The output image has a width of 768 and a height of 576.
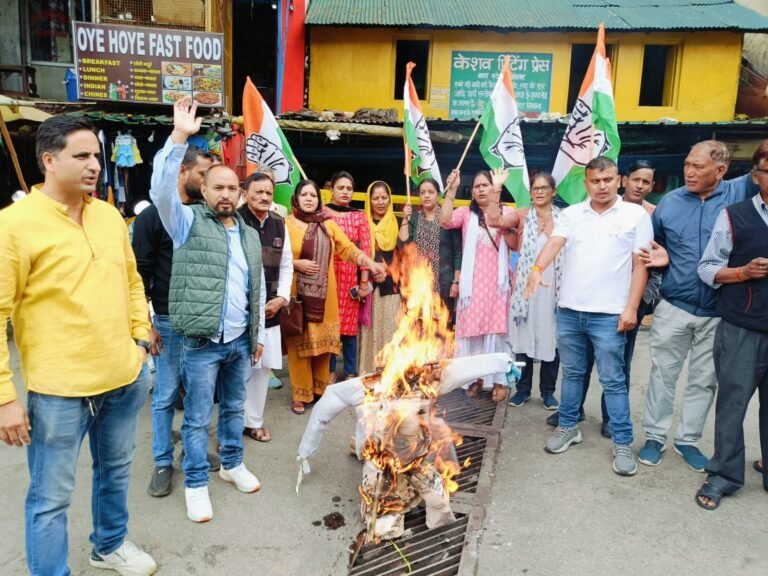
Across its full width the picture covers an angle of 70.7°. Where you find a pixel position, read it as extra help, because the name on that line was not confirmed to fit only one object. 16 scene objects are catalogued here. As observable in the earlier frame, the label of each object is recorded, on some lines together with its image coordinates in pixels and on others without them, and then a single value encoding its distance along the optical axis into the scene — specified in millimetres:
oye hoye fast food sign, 8586
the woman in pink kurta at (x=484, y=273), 5164
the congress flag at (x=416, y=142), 6074
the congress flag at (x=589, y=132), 5426
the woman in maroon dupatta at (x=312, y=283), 5020
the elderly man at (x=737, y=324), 3412
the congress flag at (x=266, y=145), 5766
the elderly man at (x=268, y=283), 4359
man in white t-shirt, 4004
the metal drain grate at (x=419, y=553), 2924
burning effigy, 3240
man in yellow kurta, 2244
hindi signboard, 12844
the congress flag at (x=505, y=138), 5555
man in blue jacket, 3875
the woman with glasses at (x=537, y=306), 4992
